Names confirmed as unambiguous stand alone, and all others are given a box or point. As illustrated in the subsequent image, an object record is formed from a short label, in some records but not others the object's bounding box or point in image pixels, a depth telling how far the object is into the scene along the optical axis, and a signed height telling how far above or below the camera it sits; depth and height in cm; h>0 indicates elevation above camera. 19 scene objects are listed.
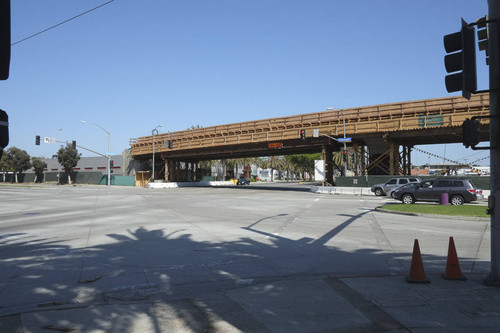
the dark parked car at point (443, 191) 2245 -93
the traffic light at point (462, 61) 607 +190
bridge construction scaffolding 3697 +518
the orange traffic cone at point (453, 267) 646 -159
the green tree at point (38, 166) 8181 +283
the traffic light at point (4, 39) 403 +153
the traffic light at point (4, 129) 422 +57
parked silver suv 3281 -81
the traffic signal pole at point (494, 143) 611 +53
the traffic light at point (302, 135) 3931 +437
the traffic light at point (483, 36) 662 +266
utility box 7181 +3
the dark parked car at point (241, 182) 7462 -93
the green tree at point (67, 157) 7325 +425
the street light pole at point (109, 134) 5275 +652
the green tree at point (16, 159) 8381 +452
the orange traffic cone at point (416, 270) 631 -160
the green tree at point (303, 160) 10721 +487
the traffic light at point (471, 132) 605 +70
